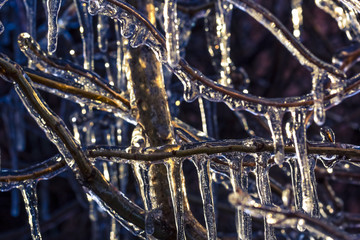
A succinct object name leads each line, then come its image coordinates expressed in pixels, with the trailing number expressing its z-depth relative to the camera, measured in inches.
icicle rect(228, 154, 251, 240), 42.9
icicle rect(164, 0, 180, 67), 41.5
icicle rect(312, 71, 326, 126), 42.2
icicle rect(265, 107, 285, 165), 42.2
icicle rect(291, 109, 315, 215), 42.2
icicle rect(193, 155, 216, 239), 42.8
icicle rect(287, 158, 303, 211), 44.2
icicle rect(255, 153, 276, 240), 43.1
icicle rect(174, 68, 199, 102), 43.5
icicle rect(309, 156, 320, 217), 42.8
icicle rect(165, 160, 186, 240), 42.8
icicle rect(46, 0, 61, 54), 44.3
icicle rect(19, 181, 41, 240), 43.9
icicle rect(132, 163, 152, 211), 43.7
